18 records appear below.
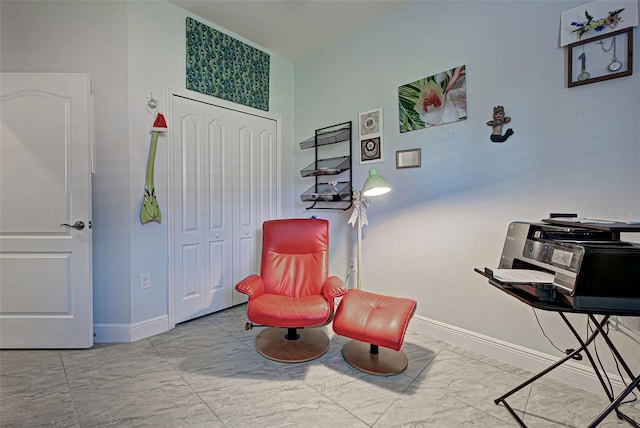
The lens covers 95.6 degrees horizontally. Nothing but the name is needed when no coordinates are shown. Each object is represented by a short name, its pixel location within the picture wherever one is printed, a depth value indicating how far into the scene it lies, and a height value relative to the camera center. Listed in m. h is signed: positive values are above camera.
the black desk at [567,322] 1.11 -0.53
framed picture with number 1.57 +0.85
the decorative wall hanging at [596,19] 1.56 +1.07
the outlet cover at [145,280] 2.40 -0.60
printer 1.10 -0.23
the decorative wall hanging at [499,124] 1.97 +0.58
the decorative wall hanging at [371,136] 2.69 +0.69
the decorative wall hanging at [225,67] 2.67 +1.42
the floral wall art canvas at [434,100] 2.19 +0.87
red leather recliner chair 1.98 -0.64
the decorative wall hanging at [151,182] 2.37 +0.22
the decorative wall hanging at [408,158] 2.43 +0.43
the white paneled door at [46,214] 2.15 -0.04
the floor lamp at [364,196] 2.26 +0.11
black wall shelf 2.95 +0.39
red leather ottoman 1.79 -0.76
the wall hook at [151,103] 2.41 +0.88
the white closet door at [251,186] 3.12 +0.25
